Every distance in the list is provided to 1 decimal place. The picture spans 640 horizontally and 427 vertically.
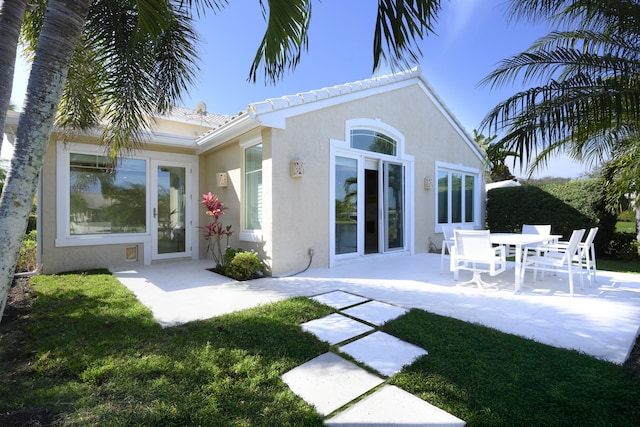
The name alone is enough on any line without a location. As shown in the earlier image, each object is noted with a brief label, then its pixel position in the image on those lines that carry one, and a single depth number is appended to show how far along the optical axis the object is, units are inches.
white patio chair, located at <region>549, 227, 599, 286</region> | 262.2
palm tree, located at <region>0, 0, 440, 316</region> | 95.4
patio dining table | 248.5
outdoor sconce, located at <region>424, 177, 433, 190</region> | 461.4
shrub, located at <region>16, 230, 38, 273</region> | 335.0
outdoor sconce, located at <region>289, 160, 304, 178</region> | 306.3
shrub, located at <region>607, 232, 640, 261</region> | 450.3
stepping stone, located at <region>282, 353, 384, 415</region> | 111.7
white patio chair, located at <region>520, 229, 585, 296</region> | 238.2
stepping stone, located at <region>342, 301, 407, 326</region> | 186.2
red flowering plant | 328.2
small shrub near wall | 294.4
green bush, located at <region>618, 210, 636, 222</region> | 541.0
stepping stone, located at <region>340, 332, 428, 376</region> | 134.1
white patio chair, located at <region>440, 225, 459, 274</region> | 323.0
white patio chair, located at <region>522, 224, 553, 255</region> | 317.3
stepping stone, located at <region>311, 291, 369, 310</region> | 214.1
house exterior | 313.3
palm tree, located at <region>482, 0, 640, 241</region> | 163.5
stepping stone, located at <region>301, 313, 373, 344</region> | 161.9
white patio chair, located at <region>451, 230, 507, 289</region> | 251.9
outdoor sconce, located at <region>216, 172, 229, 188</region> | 373.7
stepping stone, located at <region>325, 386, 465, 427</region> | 99.0
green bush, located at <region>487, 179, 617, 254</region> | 469.1
